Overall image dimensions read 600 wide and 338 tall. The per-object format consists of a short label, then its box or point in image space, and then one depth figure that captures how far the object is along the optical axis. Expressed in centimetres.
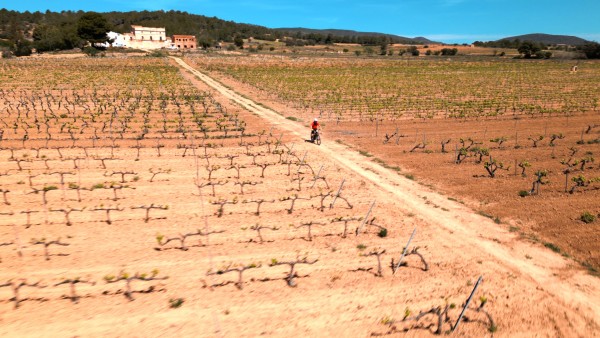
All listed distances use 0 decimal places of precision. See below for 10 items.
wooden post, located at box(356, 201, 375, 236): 1239
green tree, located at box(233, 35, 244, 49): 17206
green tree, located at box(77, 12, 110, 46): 12112
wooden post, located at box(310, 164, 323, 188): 1643
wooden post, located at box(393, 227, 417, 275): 1029
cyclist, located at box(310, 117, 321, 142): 2303
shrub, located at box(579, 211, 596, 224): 1334
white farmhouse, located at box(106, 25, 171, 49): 15725
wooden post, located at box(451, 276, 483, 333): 838
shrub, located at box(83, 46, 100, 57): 10106
